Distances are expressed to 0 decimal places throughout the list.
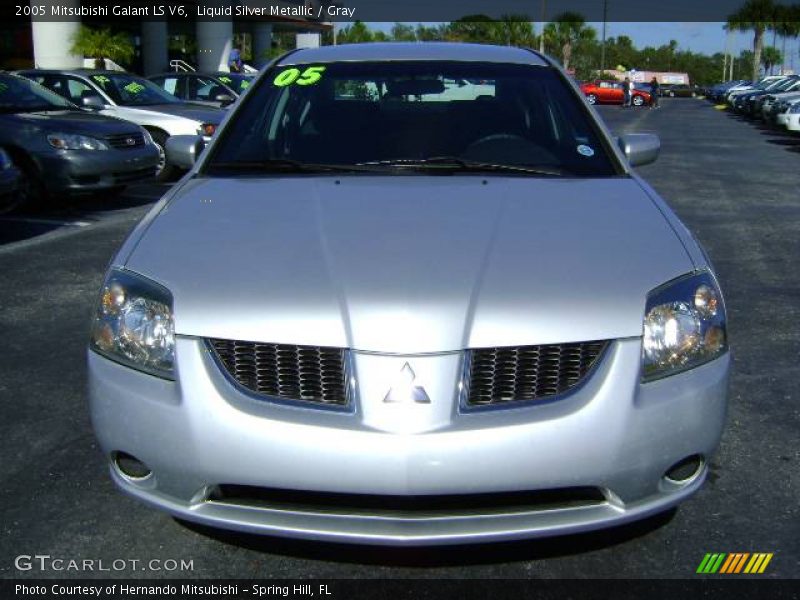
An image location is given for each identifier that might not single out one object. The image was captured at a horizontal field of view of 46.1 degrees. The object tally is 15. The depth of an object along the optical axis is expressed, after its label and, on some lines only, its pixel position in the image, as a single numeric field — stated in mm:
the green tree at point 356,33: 65938
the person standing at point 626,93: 48344
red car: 50250
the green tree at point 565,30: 72562
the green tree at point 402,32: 74375
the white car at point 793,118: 21938
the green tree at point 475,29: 68250
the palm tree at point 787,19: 67438
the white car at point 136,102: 12070
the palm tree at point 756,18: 68875
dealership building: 26938
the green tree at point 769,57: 114888
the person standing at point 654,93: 48188
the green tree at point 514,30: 67938
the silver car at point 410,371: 2285
